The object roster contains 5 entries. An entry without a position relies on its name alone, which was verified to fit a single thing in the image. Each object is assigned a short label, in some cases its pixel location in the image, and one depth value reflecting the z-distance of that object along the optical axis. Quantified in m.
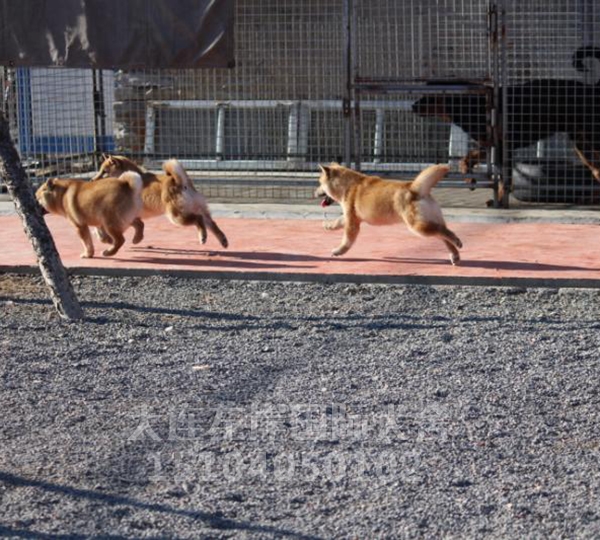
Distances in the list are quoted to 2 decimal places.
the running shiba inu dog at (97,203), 18.19
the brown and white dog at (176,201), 18.82
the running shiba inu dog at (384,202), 17.49
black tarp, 24.13
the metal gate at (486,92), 24.32
